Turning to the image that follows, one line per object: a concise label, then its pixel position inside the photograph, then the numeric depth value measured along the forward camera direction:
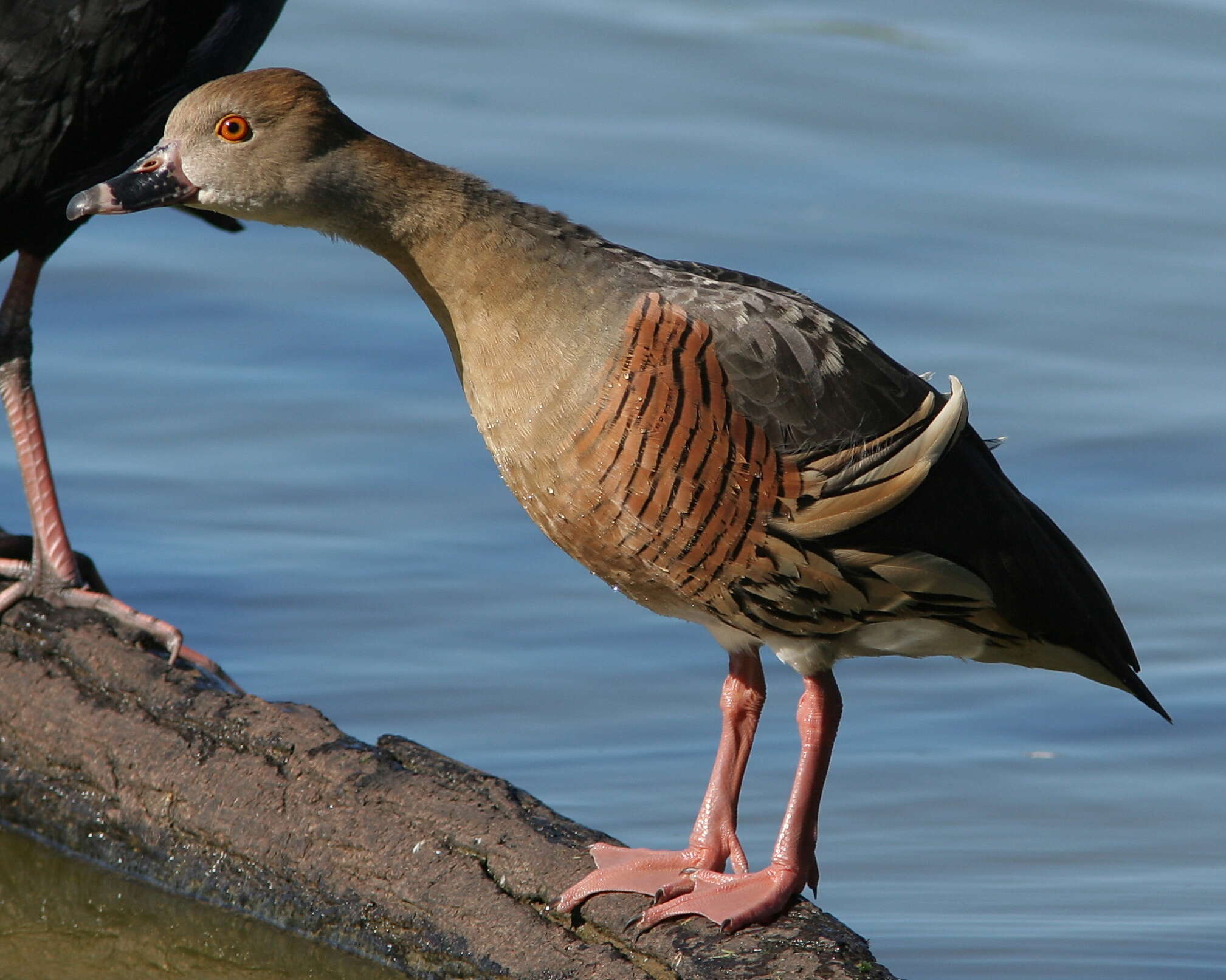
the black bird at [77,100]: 12.79
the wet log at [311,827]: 10.09
